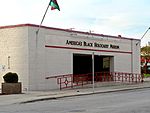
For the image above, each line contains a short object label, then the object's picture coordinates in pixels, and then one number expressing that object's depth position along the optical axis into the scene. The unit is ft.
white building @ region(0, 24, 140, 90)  81.23
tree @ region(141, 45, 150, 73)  215.27
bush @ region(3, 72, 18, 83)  71.97
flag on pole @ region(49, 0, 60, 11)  80.98
